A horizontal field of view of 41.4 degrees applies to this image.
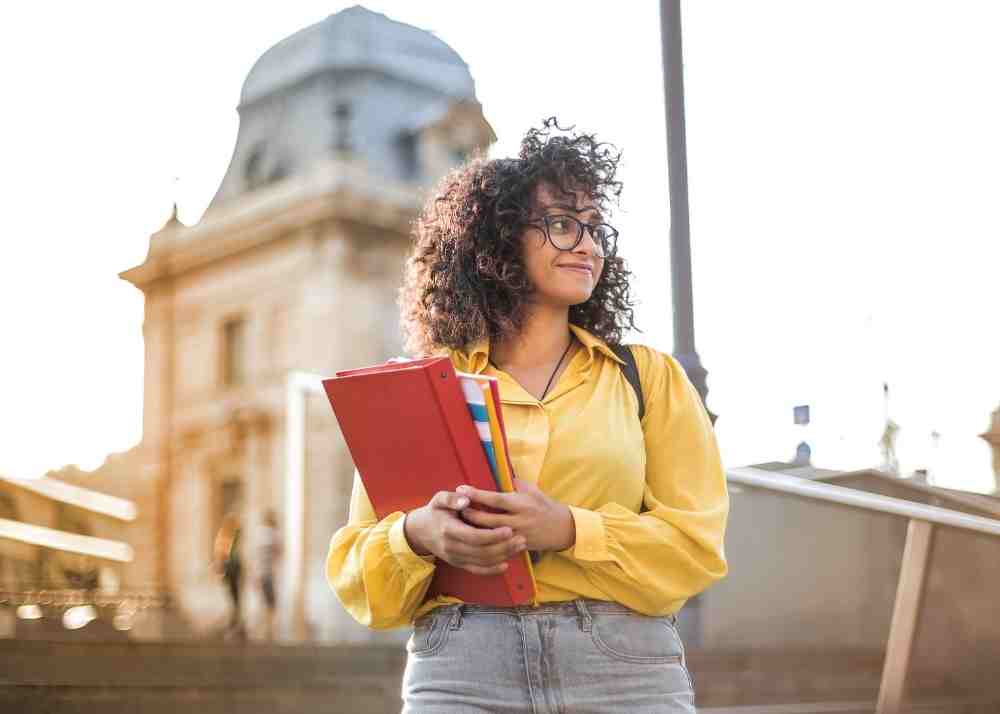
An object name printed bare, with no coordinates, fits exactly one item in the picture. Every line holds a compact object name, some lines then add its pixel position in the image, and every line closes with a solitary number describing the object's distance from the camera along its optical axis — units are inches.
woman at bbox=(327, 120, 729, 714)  83.2
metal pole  216.5
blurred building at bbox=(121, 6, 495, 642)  700.7
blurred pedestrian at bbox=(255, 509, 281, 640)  515.1
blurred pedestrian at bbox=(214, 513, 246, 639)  534.3
